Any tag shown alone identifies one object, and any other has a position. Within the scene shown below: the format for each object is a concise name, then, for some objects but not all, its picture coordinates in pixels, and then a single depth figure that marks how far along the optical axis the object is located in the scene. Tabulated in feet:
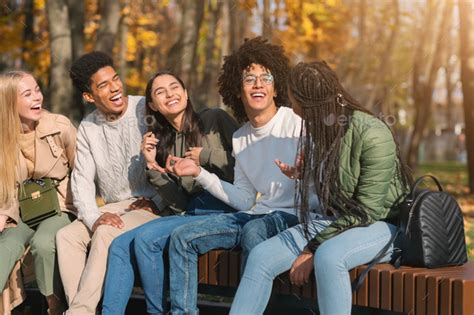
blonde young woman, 16.31
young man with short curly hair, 16.99
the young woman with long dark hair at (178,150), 15.98
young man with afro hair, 14.80
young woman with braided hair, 13.14
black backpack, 13.09
